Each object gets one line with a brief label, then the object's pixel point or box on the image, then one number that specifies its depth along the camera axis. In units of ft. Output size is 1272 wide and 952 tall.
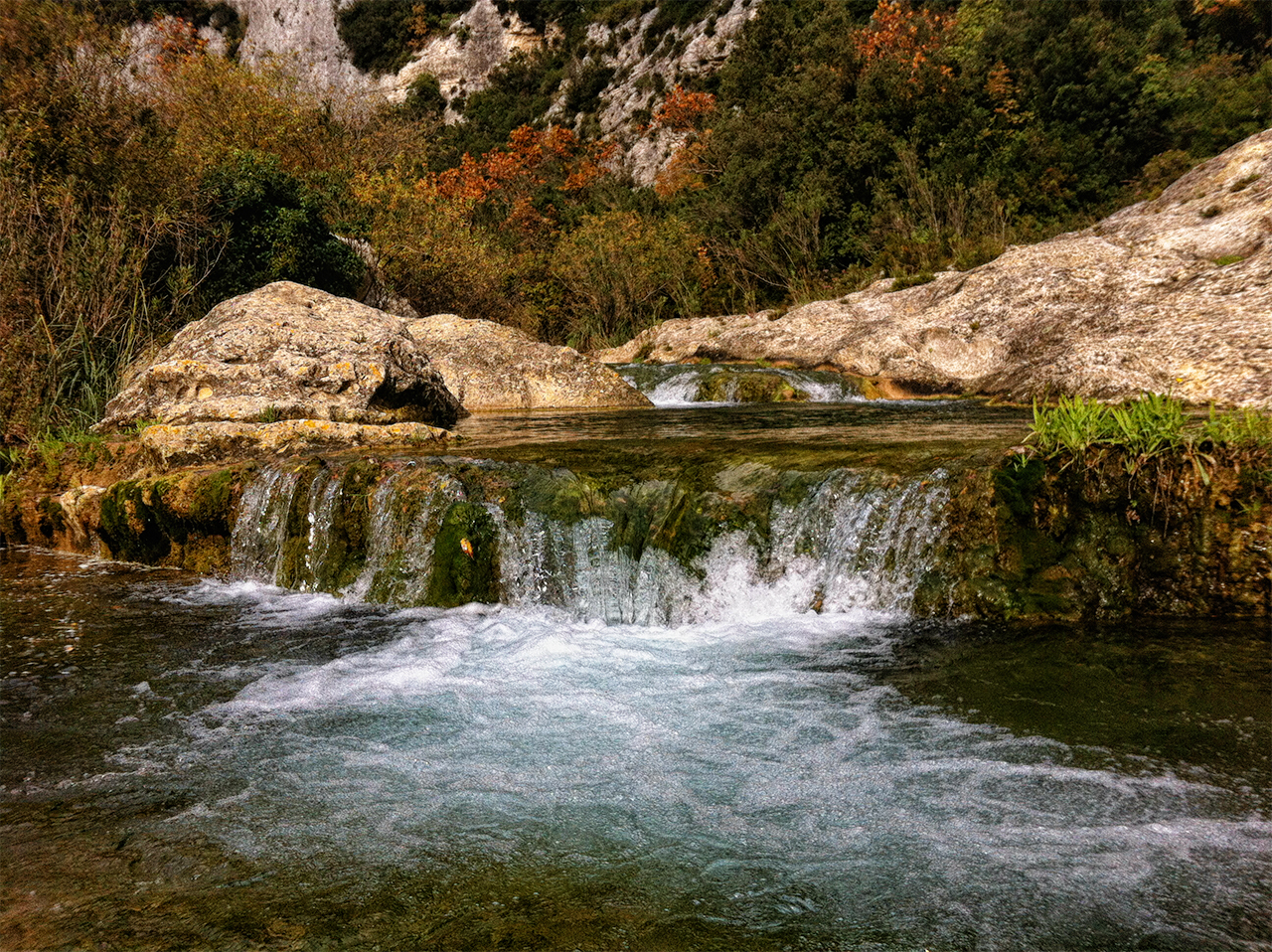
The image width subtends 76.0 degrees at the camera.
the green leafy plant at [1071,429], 15.46
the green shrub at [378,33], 195.11
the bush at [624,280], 75.36
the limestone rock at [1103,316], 28.50
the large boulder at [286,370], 26.45
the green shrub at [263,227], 41.32
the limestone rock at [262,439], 23.39
